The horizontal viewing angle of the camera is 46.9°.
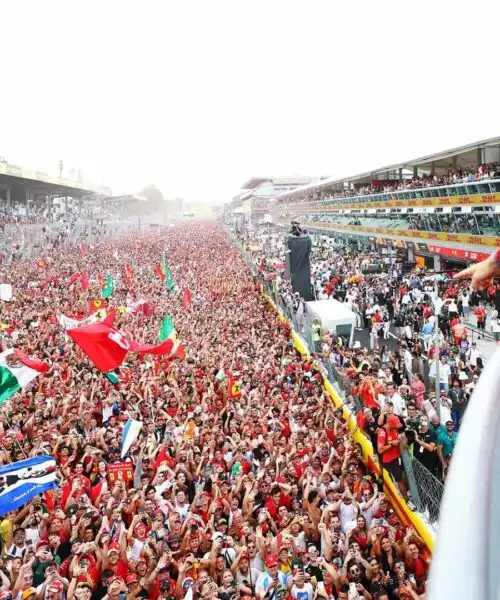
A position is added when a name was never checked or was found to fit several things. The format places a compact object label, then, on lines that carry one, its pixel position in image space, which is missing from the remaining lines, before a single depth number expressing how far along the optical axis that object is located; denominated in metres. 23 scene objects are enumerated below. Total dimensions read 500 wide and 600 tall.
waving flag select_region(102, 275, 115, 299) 19.78
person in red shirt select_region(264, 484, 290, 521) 6.08
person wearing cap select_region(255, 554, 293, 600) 4.76
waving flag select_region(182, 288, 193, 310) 18.89
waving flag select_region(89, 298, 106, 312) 15.62
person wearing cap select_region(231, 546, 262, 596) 5.10
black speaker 19.12
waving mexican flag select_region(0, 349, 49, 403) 8.09
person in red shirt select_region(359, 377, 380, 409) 8.22
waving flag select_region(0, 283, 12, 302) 17.45
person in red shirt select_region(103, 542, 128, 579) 5.07
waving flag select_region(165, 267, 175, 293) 23.14
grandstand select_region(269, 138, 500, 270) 19.70
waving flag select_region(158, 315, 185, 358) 12.40
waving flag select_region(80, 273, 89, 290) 21.69
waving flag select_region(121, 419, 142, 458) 7.69
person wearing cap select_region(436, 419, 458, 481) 6.52
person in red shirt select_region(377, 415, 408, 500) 6.66
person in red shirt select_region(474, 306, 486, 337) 14.55
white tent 14.75
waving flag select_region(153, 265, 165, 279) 24.69
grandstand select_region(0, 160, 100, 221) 46.47
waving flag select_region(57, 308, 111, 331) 12.90
